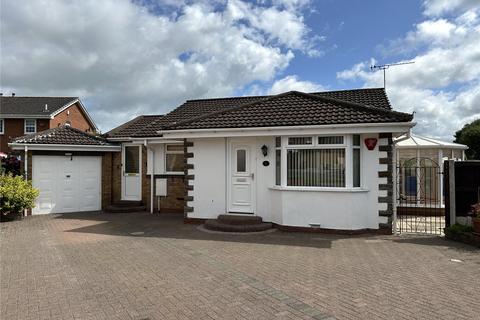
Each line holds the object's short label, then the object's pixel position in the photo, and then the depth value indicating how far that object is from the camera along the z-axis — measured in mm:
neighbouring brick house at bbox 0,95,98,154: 29531
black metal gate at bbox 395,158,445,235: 13633
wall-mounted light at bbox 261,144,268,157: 10328
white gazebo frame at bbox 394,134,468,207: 14124
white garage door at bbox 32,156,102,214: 13477
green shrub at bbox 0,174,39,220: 11766
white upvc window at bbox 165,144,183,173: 14094
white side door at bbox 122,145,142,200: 14719
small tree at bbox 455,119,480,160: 38094
